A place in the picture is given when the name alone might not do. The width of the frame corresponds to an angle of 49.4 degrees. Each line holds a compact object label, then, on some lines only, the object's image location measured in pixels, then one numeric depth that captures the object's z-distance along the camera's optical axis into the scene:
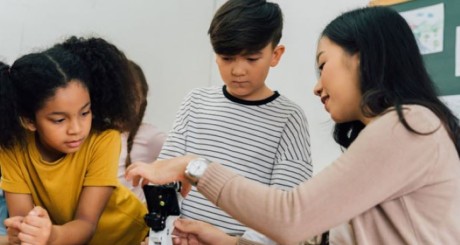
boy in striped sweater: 1.22
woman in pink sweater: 0.76
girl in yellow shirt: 1.12
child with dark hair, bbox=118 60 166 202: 1.93
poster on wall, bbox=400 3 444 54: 1.52
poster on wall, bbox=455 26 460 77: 1.47
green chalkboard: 1.48
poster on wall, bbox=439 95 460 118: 1.46
